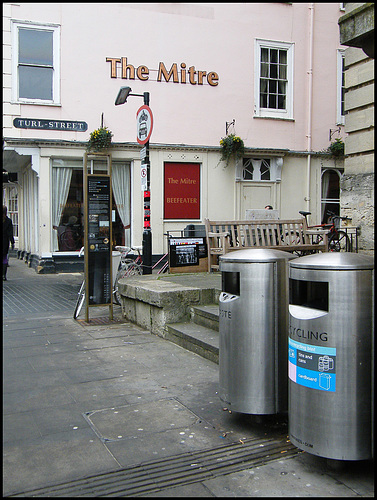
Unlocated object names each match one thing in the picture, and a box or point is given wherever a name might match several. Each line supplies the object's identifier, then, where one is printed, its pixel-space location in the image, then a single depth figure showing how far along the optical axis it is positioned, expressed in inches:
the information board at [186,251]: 406.6
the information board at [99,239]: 312.5
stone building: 271.3
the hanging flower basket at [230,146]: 623.8
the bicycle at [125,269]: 369.1
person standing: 522.0
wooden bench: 341.1
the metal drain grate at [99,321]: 315.9
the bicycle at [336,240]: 302.8
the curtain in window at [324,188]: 697.0
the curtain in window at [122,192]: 610.9
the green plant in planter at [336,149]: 674.8
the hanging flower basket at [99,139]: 570.3
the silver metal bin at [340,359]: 122.7
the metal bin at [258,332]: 149.8
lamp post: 447.7
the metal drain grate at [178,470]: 122.3
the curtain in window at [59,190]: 586.9
